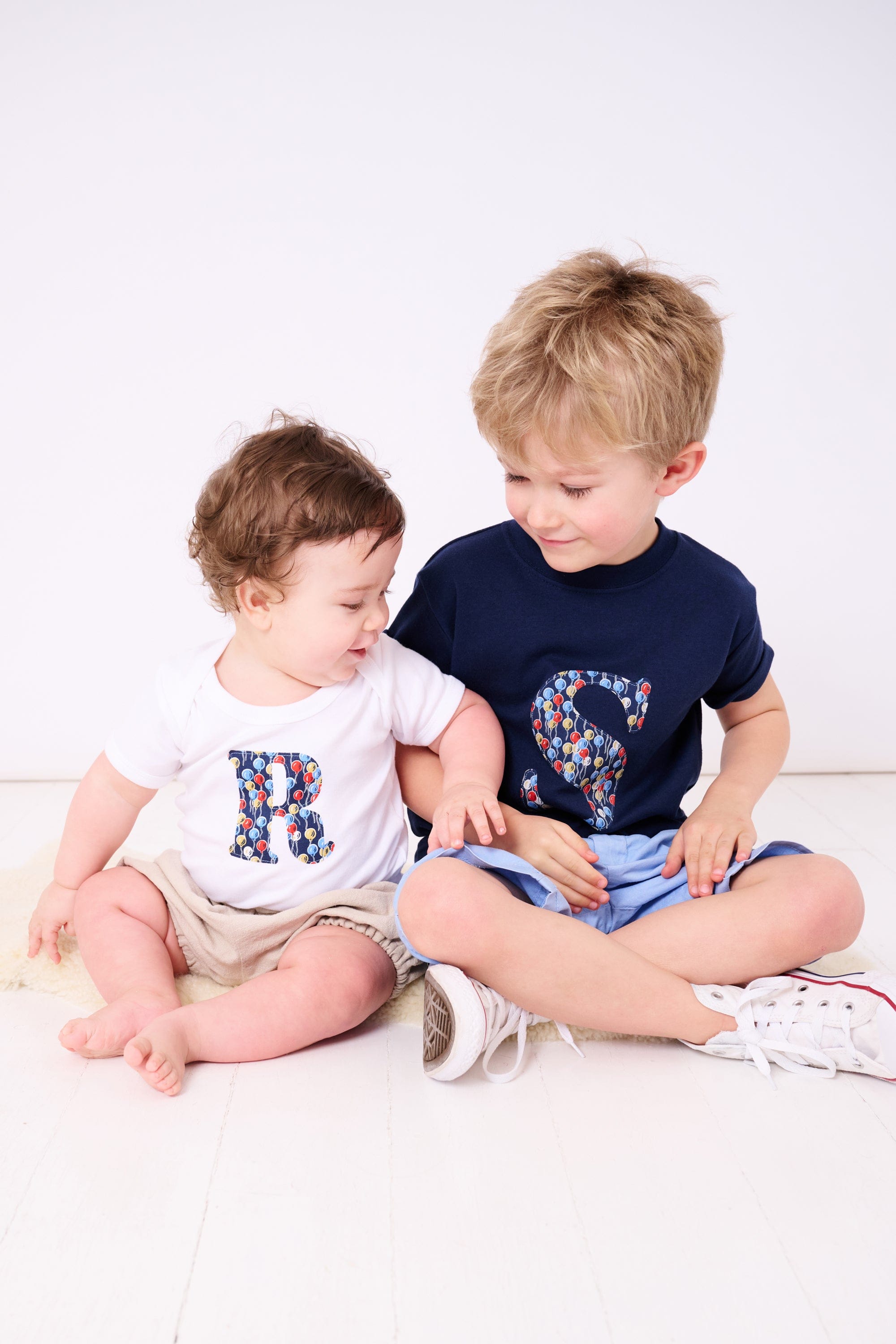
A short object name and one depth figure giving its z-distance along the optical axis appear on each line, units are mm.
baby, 1128
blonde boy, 1082
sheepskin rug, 1210
